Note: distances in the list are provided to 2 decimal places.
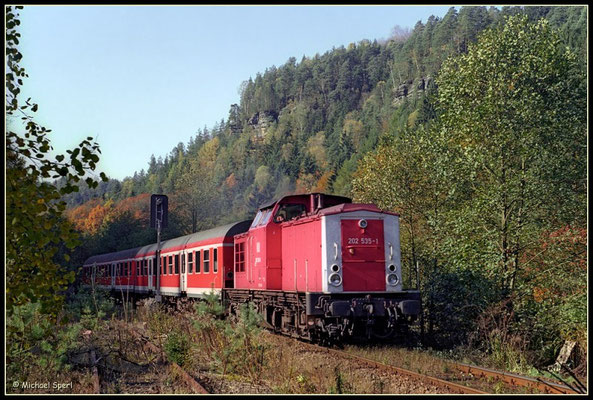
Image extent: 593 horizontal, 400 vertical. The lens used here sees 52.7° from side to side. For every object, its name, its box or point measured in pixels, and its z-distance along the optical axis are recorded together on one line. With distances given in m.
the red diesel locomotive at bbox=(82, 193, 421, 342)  15.35
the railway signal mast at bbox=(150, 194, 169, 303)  27.27
